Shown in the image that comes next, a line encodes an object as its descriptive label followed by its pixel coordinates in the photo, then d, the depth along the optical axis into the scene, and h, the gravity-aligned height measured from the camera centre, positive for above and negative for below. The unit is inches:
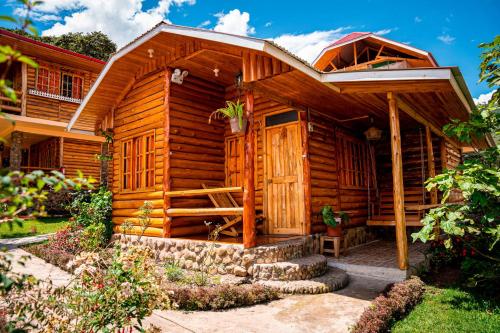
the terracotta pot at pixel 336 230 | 305.0 -32.8
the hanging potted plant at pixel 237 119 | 255.1 +60.3
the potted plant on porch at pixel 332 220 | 298.0 -23.3
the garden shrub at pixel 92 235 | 316.2 -36.5
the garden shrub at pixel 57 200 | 571.5 -0.6
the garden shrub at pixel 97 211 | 365.1 -13.0
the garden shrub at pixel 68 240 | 337.1 -41.9
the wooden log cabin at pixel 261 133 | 249.0 +68.2
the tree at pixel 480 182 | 174.7 +5.7
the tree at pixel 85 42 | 1200.2 +580.4
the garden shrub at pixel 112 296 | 103.5 -32.3
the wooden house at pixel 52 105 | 609.6 +188.6
